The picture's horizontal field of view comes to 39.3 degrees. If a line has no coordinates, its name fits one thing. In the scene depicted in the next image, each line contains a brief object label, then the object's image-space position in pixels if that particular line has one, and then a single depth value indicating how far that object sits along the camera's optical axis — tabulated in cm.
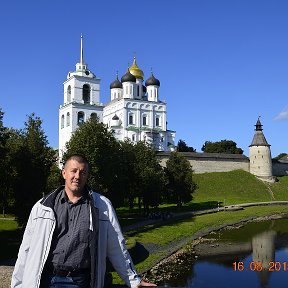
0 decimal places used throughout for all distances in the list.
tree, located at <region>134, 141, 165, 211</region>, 3600
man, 371
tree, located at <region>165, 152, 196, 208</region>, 4219
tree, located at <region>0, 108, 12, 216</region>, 2080
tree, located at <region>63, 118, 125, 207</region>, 2606
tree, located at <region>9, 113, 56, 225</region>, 2273
